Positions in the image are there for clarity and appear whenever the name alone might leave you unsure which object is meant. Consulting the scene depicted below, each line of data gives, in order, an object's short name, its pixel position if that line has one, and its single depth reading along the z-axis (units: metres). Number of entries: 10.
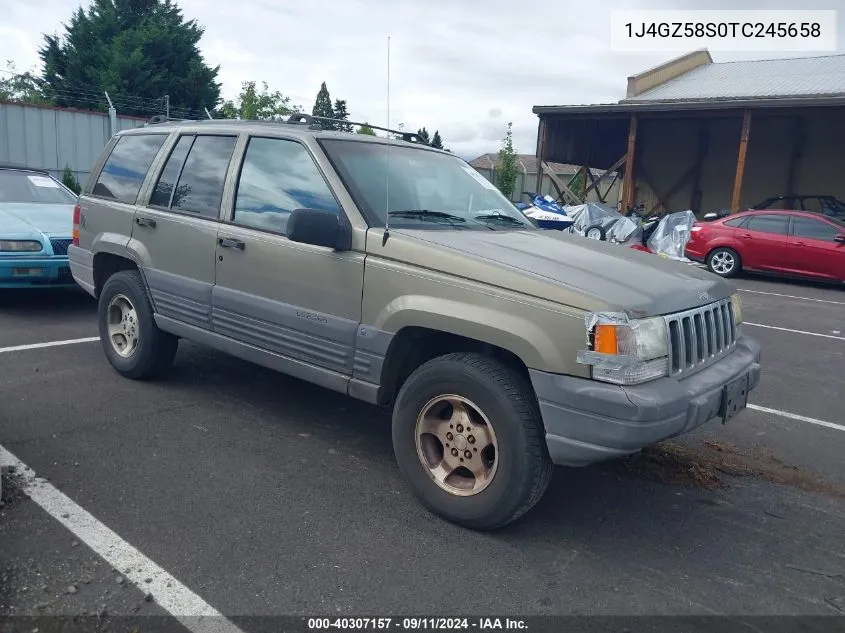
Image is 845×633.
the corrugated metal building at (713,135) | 20.03
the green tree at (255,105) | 34.62
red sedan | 13.06
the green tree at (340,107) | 71.94
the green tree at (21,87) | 41.91
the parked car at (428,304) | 3.06
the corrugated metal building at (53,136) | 19.81
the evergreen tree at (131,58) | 37.91
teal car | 7.12
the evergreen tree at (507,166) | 30.97
